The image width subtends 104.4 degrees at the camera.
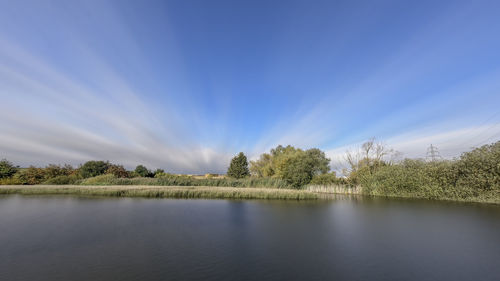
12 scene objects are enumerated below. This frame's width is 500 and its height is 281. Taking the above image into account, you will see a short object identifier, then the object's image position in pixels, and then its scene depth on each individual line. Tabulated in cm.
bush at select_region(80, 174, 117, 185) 3319
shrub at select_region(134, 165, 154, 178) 4687
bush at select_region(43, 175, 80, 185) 3331
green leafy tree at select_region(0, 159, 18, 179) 3279
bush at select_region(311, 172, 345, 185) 3428
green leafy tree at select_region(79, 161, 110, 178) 3881
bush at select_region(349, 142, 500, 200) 1975
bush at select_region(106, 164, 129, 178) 4072
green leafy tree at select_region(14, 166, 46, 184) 3312
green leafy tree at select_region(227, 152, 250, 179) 5259
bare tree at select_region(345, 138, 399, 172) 3725
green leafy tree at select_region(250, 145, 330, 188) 3438
